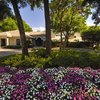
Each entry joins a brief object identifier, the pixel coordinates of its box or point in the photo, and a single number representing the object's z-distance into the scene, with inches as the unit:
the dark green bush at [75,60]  178.6
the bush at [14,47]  676.7
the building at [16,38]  753.1
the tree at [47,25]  227.0
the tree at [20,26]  235.9
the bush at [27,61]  182.5
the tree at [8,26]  1019.2
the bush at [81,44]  711.9
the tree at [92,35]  680.1
